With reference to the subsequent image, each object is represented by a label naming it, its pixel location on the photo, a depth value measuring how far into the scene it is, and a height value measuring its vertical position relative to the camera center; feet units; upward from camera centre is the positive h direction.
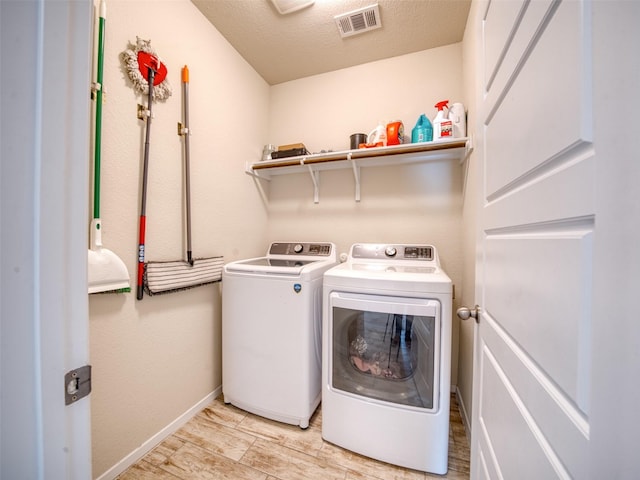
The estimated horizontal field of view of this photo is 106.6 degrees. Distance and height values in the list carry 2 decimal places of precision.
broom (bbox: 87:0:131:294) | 3.42 +0.14
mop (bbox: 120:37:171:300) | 4.01 +2.72
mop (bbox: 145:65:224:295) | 4.33 -0.62
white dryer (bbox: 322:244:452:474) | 3.94 -2.27
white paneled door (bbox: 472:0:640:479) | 1.11 -0.01
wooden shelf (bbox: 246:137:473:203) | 5.46 +2.13
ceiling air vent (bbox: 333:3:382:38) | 5.26 +5.06
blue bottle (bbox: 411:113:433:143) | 5.73 +2.65
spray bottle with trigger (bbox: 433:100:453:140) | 5.45 +2.61
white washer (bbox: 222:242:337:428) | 4.87 -2.14
